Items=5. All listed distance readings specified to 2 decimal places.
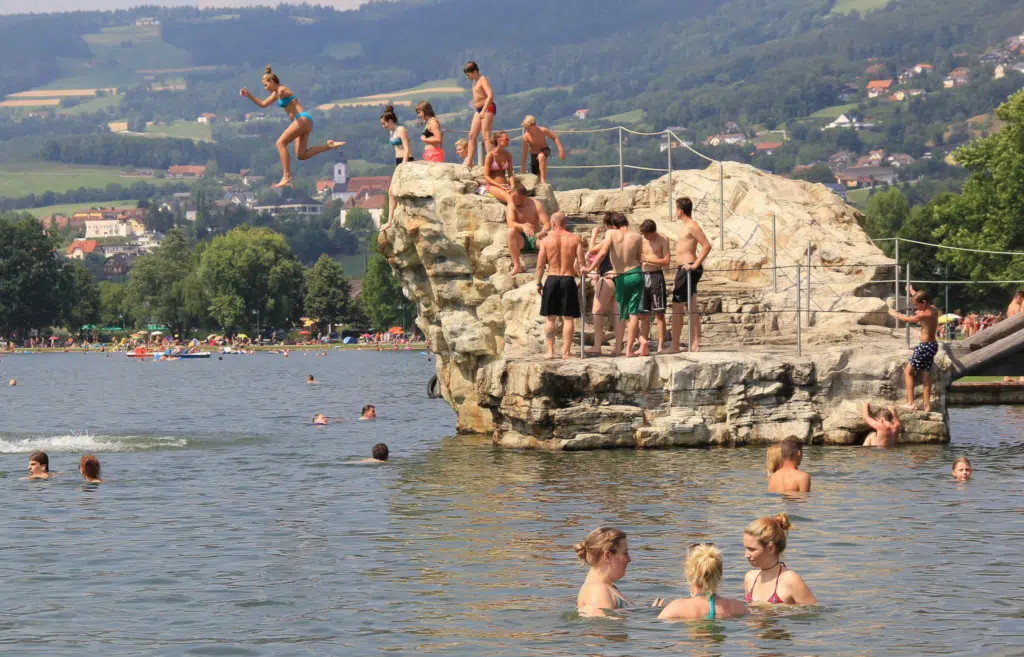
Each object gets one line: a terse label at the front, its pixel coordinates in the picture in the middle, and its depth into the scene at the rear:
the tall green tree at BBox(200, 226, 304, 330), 144.62
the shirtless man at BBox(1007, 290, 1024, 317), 31.20
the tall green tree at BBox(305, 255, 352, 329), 147.75
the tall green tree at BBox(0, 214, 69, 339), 148.50
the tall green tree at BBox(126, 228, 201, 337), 154.88
